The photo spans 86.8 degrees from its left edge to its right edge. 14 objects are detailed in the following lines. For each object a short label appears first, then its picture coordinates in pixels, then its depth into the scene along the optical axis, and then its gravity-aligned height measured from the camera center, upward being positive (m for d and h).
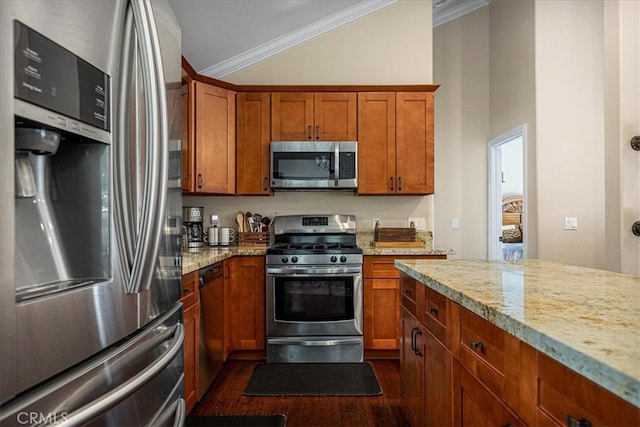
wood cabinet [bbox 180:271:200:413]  1.85 -0.66
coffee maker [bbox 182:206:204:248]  3.04 -0.05
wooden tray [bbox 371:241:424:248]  3.08 -0.22
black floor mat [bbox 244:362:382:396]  2.32 -1.17
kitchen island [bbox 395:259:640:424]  0.56 -0.23
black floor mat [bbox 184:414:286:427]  1.96 -1.19
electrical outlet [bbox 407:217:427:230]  3.37 -0.02
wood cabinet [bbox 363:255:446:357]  2.81 -0.68
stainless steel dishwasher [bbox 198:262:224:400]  2.14 -0.70
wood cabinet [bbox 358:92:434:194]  3.14 +0.73
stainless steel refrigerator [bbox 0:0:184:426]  0.61 +0.02
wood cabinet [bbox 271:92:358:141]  3.14 +0.98
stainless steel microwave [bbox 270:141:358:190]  3.07 +0.51
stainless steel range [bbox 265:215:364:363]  2.76 -0.70
